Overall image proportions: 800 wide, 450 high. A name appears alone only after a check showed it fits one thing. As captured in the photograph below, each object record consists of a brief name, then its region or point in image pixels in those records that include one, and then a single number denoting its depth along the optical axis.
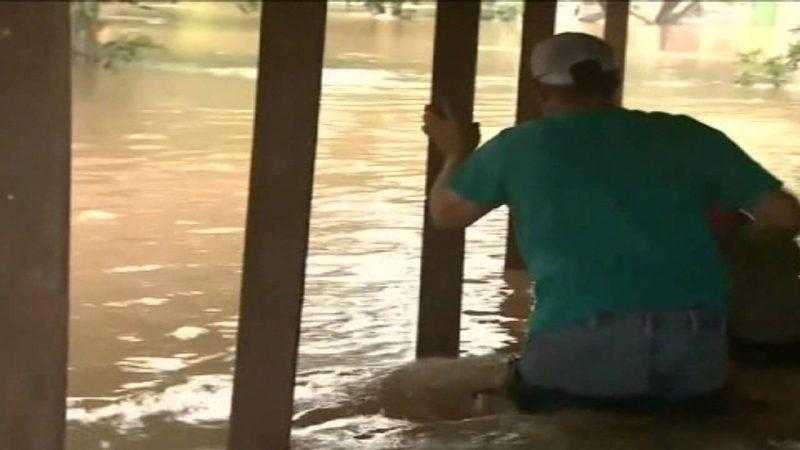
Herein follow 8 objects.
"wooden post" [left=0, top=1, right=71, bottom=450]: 3.75
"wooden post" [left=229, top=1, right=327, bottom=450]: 4.32
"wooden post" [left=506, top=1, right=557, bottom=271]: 8.08
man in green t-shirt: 4.73
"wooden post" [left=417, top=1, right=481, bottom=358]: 6.39
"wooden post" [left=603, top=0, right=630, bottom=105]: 9.09
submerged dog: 5.70
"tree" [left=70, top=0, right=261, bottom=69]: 16.50
